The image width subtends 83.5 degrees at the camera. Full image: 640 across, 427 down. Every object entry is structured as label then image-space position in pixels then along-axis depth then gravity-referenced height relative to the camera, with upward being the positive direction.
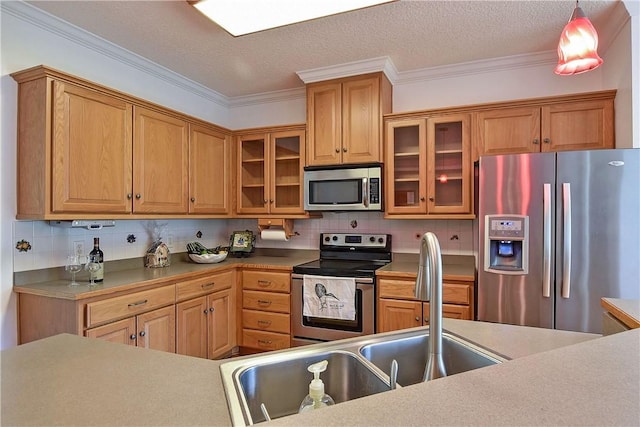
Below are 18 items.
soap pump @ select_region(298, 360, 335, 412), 0.83 -0.41
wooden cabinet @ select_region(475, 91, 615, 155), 2.43 +0.62
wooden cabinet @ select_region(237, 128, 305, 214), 3.36 +0.41
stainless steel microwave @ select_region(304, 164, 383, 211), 2.98 +0.22
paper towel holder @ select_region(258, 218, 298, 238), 3.40 -0.10
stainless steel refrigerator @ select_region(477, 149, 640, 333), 2.02 -0.13
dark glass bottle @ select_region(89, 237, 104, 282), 2.28 -0.28
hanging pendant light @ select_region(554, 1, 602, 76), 1.49 +0.73
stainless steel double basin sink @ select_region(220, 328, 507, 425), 0.94 -0.44
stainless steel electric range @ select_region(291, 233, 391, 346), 2.73 -0.48
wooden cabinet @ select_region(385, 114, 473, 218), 2.77 +0.38
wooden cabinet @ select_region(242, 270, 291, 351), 3.00 -0.82
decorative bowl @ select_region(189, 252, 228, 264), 3.13 -0.39
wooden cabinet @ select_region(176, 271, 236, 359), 2.64 -0.82
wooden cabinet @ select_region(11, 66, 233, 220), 2.04 +0.40
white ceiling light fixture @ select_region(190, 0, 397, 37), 1.82 +1.09
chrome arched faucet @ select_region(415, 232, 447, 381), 0.88 -0.20
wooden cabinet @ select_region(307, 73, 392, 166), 2.98 +0.82
